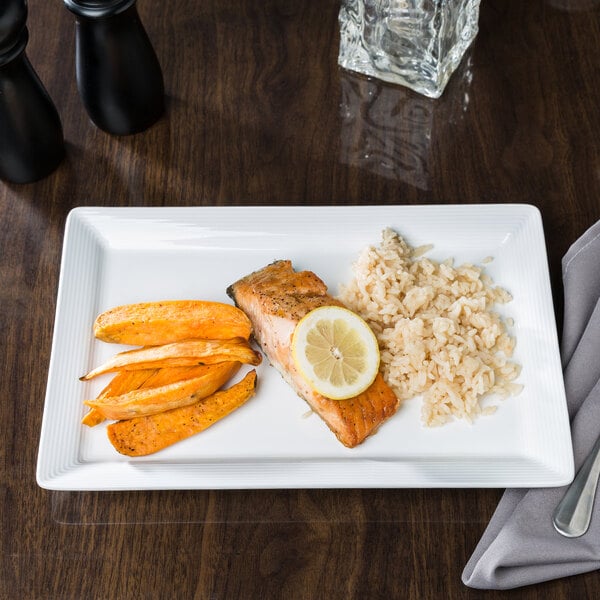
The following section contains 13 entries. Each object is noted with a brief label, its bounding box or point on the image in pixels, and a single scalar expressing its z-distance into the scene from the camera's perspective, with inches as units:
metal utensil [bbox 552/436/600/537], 27.3
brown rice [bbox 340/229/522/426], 28.6
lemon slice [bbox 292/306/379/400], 28.1
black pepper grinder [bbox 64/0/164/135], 30.6
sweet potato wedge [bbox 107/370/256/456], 28.2
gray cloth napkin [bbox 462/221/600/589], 26.8
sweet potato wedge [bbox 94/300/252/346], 29.5
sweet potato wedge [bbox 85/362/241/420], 28.2
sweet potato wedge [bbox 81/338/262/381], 29.0
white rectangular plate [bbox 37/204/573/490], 27.7
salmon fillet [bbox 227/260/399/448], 28.0
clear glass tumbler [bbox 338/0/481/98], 33.2
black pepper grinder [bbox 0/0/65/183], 29.4
